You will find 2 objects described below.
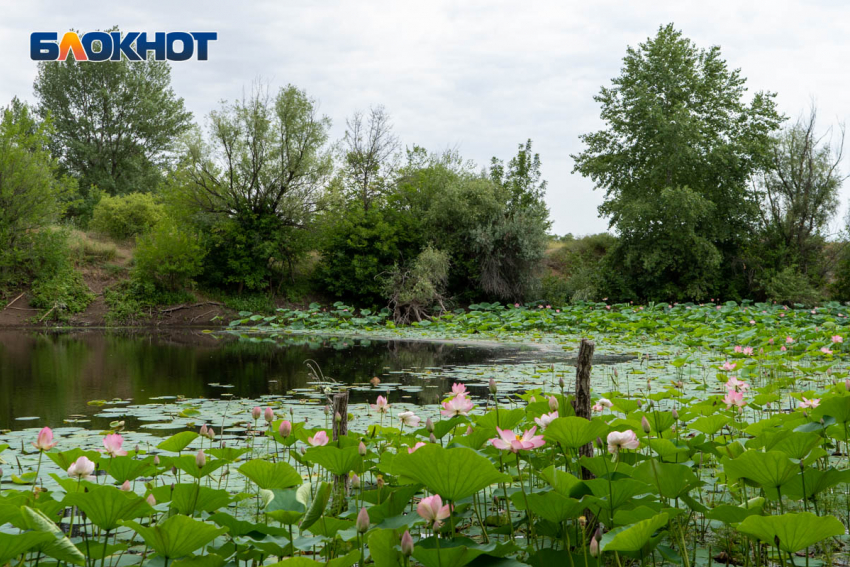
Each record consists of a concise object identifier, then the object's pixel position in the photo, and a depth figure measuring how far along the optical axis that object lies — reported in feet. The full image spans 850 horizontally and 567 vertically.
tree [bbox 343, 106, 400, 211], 68.90
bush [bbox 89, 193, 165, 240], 72.02
